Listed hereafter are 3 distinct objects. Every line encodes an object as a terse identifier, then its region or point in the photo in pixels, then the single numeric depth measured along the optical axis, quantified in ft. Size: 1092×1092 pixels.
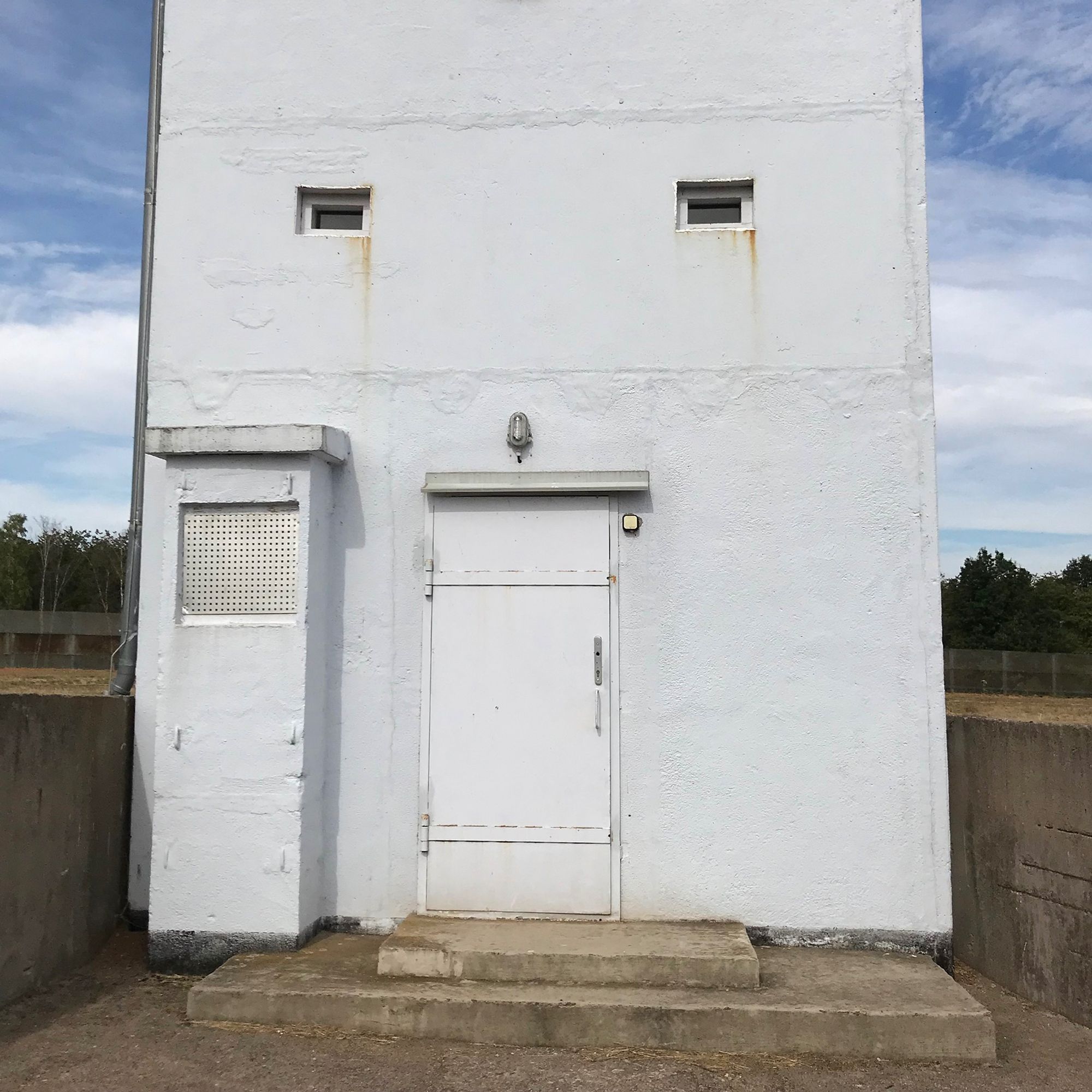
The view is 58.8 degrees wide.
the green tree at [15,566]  134.51
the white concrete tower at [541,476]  16.69
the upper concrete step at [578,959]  14.51
